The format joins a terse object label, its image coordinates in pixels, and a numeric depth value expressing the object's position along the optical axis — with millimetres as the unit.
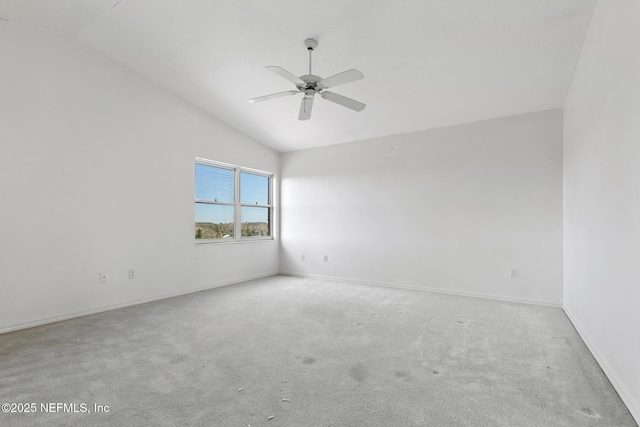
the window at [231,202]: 4832
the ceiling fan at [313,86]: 2512
